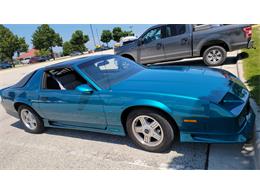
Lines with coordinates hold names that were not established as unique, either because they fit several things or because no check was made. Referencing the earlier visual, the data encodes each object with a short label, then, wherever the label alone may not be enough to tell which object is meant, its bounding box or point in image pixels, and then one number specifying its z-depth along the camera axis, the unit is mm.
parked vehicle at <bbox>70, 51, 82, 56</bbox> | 55409
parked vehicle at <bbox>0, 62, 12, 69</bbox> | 43175
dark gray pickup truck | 6875
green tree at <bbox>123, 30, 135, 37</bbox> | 62816
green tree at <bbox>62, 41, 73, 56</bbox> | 58469
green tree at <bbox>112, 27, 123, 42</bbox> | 62000
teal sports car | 2643
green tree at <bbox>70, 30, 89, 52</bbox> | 56219
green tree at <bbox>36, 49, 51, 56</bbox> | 49062
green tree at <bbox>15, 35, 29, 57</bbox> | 41969
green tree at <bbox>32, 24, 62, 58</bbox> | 46719
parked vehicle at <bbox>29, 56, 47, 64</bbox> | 46438
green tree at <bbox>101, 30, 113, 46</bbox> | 61500
